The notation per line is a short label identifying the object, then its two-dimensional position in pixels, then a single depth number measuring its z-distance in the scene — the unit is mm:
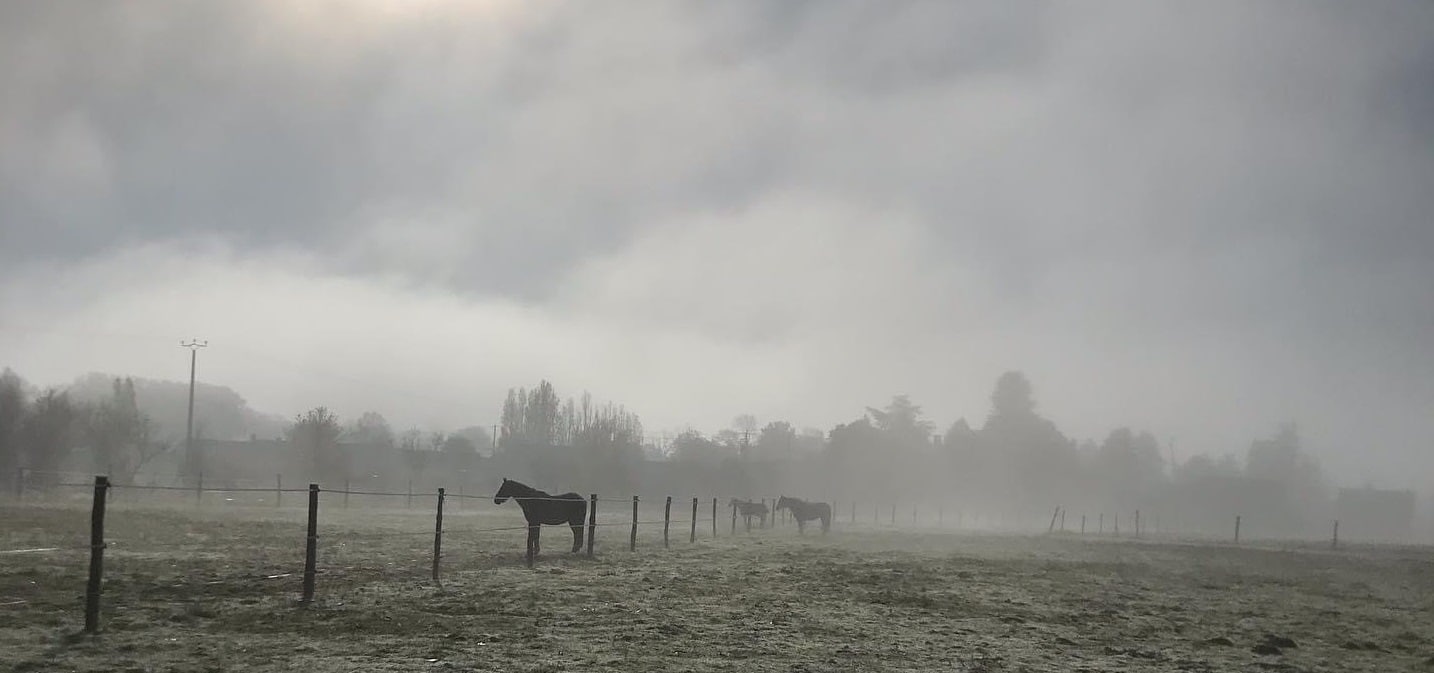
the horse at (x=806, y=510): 38212
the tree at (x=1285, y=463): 97062
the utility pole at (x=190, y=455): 56062
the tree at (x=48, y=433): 46906
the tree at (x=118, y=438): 51688
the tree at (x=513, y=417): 115912
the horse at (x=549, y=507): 20812
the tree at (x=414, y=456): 70688
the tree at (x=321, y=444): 57031
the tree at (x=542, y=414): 109750
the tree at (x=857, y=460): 75688
